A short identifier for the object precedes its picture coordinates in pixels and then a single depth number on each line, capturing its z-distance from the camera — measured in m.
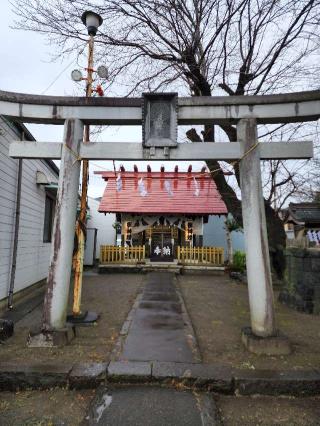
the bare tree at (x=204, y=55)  9.47
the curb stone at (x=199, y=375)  3.96
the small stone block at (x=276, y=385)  3.95
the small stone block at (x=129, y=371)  4.05
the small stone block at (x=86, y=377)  4.00
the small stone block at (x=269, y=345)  4.87
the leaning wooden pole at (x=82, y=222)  6.48
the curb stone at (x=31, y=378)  4.02
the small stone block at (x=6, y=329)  5.28
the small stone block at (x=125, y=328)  5.78
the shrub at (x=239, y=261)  16.82
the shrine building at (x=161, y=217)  16.58
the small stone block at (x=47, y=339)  5.03
